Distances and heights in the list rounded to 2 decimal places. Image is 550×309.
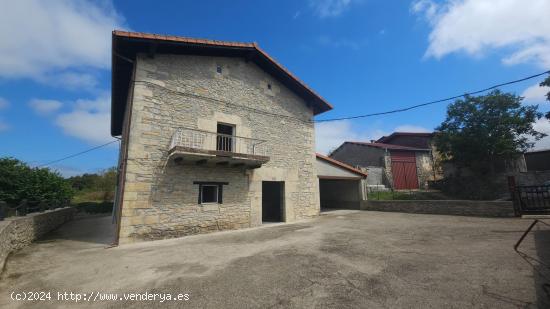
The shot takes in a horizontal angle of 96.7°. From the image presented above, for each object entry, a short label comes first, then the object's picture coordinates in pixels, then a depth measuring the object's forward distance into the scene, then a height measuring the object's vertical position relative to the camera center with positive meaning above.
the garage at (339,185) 13.60 +0.56
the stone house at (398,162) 18.52 +2.43
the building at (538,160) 18.45 +2.37
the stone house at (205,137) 7.86 +2.25
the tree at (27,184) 11.59 +0.68
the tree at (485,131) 14.30 +3.67
